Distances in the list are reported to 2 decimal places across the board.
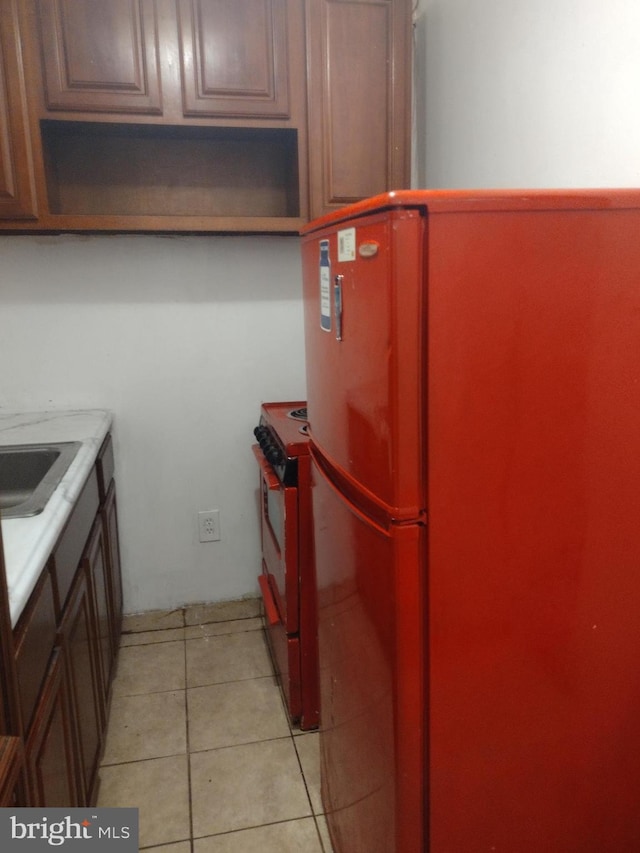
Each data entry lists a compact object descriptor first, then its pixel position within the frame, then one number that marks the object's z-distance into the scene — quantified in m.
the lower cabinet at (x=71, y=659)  1.15
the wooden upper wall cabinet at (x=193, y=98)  2.01
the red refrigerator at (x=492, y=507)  0.96
